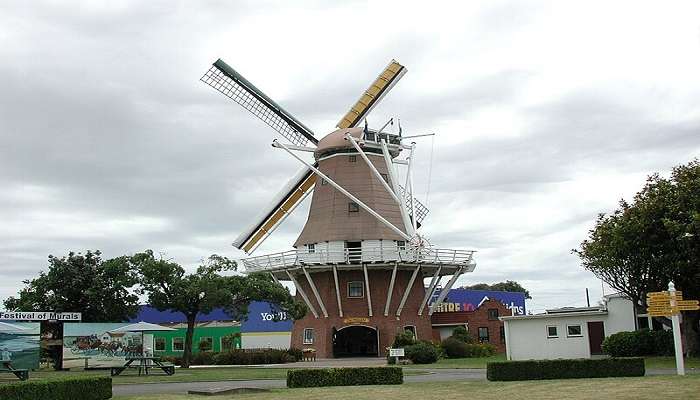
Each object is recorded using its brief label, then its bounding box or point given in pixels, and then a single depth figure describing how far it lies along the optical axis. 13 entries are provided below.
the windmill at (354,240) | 47.34
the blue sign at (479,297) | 70.19
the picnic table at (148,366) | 32.28
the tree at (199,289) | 39.75
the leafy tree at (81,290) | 42.88
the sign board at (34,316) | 35.31
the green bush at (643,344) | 37.50
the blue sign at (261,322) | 68.19
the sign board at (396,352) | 37.38
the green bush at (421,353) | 40.66
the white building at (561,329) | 41.03
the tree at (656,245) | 32.72
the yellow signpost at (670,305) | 24.22
